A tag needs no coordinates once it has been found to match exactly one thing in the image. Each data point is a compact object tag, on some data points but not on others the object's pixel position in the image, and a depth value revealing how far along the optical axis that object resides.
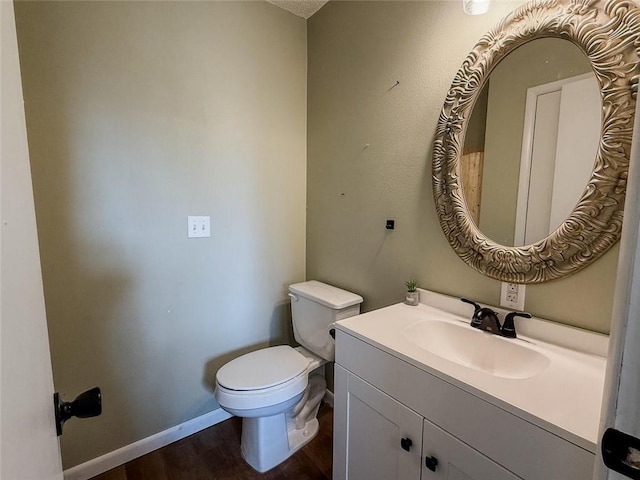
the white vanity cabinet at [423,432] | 0.66
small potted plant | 1.35
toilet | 1.34
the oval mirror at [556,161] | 0.84
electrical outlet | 1.08
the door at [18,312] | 0.35
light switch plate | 1.58
